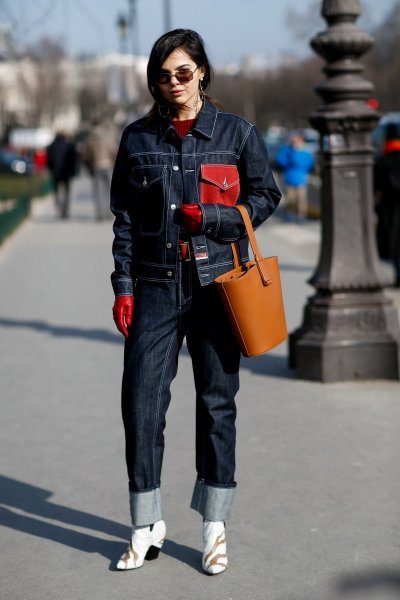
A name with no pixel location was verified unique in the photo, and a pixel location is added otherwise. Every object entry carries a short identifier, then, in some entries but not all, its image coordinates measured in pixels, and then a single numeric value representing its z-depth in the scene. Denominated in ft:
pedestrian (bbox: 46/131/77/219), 83.71
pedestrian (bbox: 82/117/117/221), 76.33
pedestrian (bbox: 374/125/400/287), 40.91
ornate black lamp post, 24.90
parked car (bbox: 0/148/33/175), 173.58
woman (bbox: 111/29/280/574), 13.53
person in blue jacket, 74.33
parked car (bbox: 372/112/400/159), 82.20
